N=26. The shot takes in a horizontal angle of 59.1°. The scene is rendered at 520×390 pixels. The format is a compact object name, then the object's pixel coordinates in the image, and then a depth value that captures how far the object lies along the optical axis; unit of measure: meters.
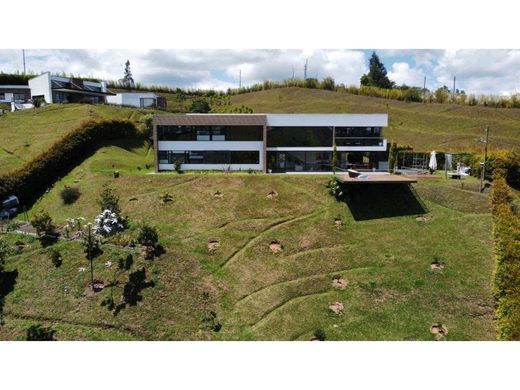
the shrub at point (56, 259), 37.09
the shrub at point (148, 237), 38.44
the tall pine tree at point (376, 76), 125.31
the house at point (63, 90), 82.38
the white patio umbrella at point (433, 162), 52.62
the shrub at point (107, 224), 38.28
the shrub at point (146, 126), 71.00
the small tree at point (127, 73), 146.90
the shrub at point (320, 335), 30.28
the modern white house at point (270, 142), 55.69
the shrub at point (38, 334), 30.27
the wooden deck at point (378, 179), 41.59
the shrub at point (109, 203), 42.03
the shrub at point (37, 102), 77.75
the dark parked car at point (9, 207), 45.59
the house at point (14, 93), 91.44
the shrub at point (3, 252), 37.12
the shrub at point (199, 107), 89.56
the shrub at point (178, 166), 55.16
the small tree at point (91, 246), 37.31
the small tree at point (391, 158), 51.72
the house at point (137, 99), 90.25
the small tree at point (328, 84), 110.31
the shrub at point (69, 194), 47.72
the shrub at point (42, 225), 40.56
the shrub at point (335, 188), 45.28
